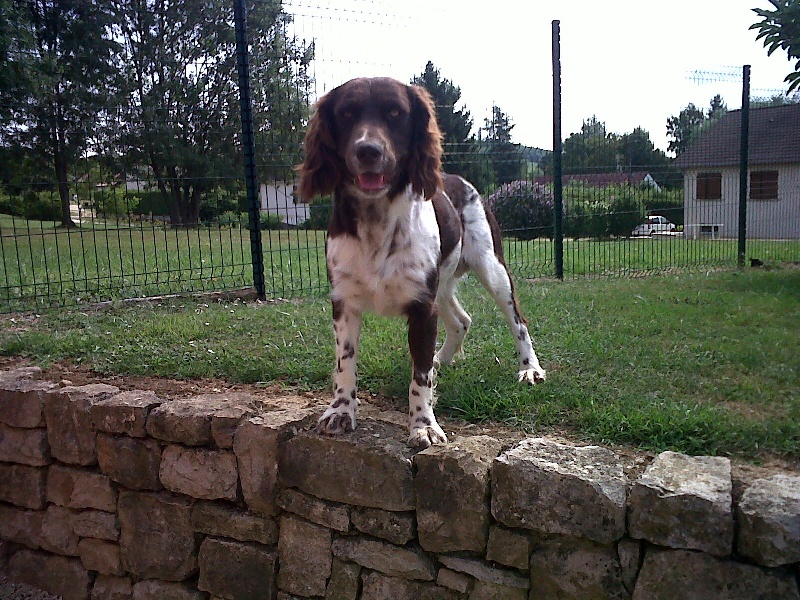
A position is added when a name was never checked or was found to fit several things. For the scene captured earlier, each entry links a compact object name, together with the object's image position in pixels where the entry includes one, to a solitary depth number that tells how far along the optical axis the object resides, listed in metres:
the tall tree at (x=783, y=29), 6.03
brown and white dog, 2.60
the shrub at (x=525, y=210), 7.22
